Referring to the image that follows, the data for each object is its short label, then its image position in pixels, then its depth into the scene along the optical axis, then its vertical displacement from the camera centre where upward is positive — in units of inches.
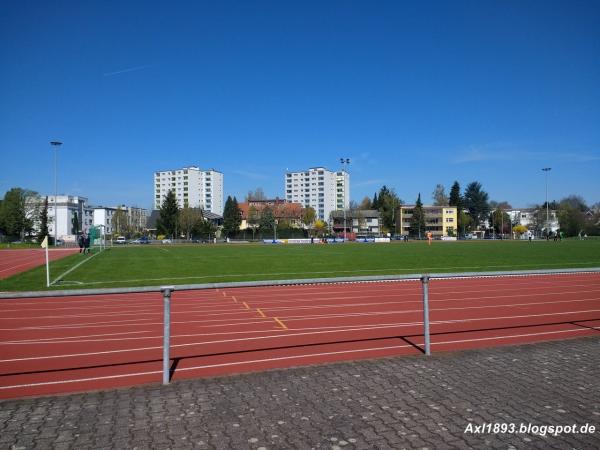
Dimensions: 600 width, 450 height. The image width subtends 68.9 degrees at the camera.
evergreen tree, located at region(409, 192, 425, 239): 4302.4 +66.6
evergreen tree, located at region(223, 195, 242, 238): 4140.0 +109.7
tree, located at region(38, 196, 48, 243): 3551.7 +121.6
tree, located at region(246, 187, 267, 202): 6343.5 +499.5
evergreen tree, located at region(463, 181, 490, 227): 5083.7 +278.2
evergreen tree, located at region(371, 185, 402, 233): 4968.0 +235.7
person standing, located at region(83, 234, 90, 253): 1688.6 -38.2
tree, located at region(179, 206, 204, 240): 3853.3 +90.4
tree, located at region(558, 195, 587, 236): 4133.9 +44.8
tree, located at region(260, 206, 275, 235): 4052.7 +94.5
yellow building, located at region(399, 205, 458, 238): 4783.5 +101.8
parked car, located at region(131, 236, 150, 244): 3488.7 -74.0
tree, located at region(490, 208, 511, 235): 4867.6 +63.6
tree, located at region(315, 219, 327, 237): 4475.6 +13.2
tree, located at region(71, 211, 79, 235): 4579.2 +94.2
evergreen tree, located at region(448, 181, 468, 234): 4907.5 +324.1
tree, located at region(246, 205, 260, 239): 4185.0 +117.6
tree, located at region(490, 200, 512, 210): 5445.9 +287.5
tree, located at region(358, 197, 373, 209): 6093.0 +352.6
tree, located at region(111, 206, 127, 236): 4773.6 +112.6
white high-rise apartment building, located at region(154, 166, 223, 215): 6427.2 +679.0
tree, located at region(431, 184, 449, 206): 5300.2 +382.8
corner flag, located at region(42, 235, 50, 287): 654.6 -16.6
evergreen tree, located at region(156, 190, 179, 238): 3809.1 +136.6
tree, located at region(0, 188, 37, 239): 3486.7 +166.6
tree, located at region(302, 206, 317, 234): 4714.6 +135.0
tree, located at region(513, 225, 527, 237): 4473.4 -37.6
